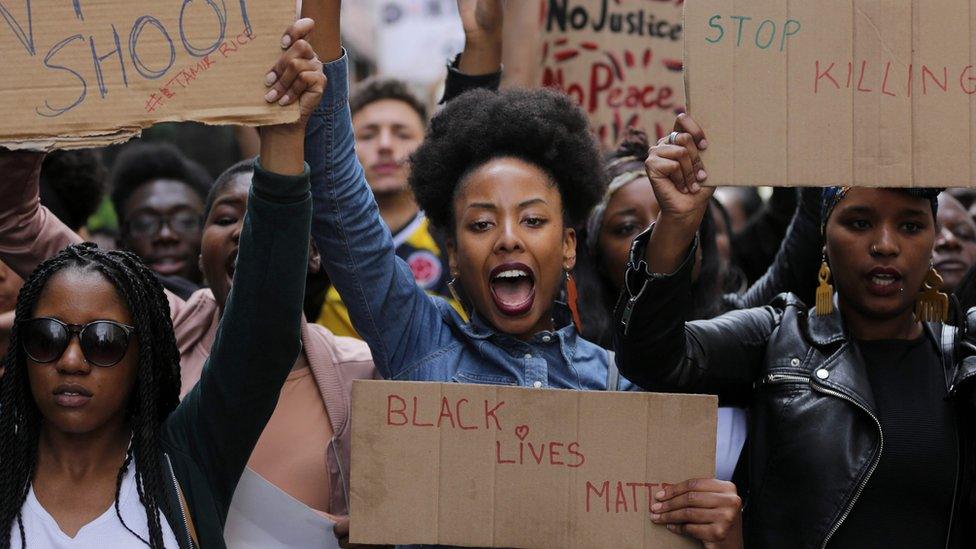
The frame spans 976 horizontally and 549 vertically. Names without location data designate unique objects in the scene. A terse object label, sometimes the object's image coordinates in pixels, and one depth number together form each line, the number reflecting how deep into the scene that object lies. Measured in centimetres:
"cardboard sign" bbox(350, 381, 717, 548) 541
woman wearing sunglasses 534
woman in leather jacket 557
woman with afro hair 589
